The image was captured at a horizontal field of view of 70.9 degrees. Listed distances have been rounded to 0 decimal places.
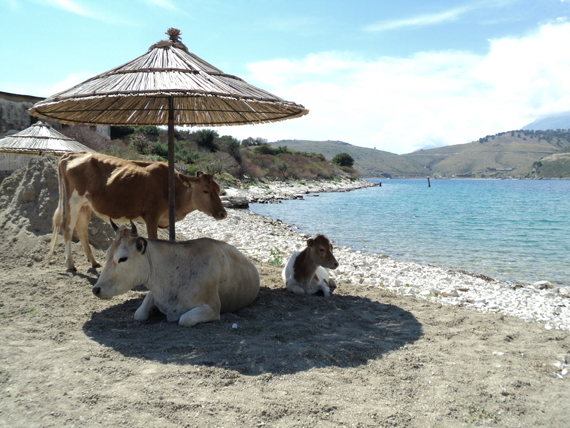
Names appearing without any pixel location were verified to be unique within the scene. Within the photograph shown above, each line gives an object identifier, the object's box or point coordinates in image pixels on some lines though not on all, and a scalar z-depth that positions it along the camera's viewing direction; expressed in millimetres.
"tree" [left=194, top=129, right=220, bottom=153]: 47750
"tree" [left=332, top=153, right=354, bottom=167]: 80188
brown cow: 6047
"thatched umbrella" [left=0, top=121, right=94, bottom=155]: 12125
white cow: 4328
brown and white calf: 6473
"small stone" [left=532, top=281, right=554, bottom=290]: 9057
